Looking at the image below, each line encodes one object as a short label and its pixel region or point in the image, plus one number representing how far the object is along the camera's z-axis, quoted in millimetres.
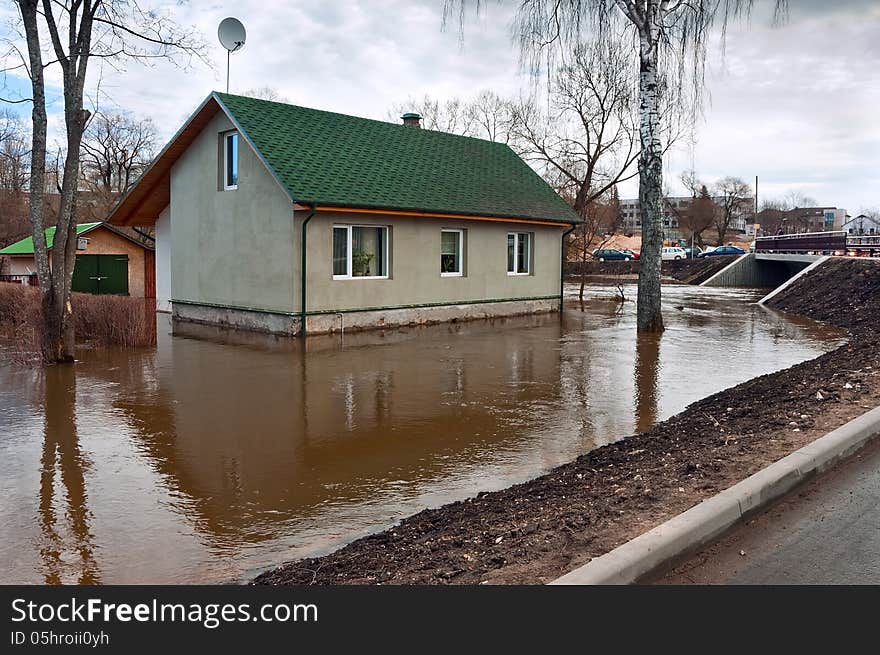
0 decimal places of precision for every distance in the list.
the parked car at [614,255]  72625
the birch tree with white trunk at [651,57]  16500
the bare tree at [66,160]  13203
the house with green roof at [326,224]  17641
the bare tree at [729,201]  87562
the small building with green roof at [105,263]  26500
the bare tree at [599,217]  33950
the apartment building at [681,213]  90356
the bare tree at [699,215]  80125
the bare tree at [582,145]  41656
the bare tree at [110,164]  53512
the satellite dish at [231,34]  20812
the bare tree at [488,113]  52188
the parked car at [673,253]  73088
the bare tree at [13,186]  43719
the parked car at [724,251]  73412
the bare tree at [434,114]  55125
